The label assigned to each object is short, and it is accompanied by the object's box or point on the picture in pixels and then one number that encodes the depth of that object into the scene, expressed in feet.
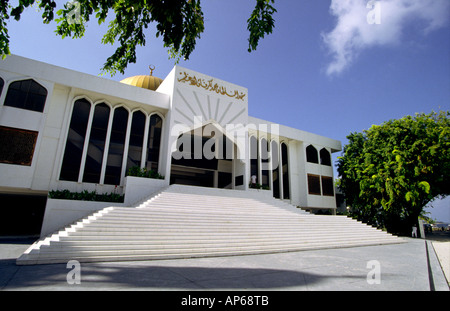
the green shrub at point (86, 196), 34.01
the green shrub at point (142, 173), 40.22
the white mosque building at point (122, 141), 35.68
